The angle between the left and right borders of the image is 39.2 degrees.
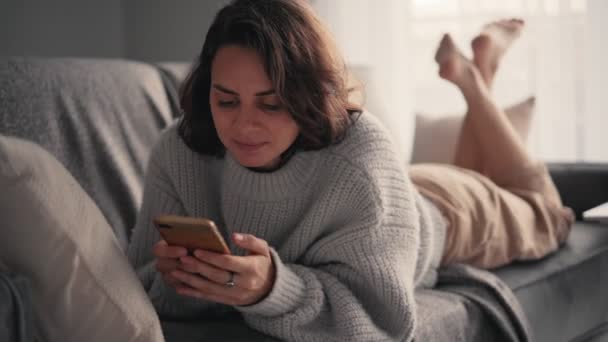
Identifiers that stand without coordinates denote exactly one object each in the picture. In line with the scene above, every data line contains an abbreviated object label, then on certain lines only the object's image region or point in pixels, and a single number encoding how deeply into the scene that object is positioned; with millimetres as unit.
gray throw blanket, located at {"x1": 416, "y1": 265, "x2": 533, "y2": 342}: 1465
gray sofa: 1536
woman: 1220
